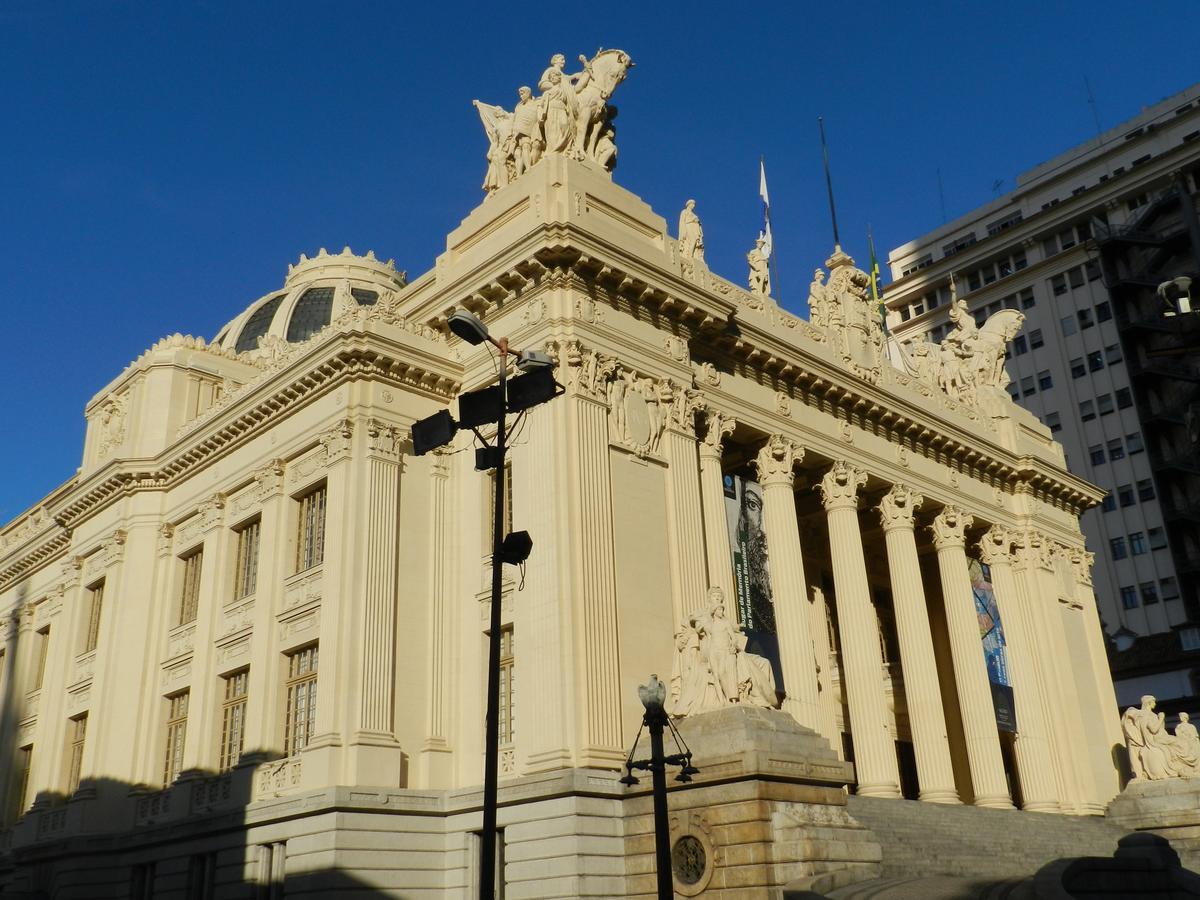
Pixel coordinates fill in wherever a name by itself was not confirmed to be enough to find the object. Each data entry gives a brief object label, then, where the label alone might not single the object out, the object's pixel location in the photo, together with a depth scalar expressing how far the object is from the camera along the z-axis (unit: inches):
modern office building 2696.9
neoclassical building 952.3
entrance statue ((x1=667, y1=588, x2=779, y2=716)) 925.8
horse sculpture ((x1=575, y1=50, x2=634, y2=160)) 1224.2
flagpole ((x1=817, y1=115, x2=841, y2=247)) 1734.1
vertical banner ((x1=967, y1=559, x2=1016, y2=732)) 1529.3
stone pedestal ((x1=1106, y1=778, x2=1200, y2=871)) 1354.6
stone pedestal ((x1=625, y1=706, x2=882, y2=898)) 824.3
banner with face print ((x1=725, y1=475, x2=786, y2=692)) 1190.3
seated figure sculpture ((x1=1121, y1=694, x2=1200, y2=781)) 1419.8
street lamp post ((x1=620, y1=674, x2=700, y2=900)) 585.3
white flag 1491.0
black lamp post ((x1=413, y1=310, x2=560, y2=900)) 508.7
